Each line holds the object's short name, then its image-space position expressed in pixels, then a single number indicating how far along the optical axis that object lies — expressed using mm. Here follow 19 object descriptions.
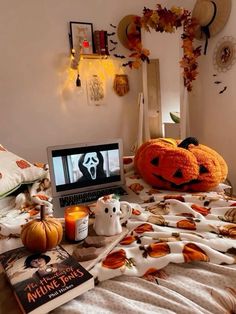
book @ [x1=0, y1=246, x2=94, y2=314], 527
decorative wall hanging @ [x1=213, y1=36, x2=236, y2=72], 2223
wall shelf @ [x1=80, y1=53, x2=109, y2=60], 2445
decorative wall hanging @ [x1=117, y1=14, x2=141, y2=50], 2467
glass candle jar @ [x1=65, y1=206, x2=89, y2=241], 780
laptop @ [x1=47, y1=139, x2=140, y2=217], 1168
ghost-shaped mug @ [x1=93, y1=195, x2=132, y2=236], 827
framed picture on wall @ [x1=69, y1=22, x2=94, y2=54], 2391
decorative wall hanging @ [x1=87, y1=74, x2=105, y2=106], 2562
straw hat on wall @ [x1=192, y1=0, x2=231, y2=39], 2205
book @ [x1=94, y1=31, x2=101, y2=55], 2445
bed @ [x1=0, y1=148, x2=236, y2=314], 579
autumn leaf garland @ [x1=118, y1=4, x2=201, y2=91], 2236
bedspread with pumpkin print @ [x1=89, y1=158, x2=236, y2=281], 687
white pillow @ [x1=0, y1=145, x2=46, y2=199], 1186
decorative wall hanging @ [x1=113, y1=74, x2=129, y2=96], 2645
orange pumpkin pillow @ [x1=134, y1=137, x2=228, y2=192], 1200
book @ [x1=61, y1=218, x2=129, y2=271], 690
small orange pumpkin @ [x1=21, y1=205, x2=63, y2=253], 681
